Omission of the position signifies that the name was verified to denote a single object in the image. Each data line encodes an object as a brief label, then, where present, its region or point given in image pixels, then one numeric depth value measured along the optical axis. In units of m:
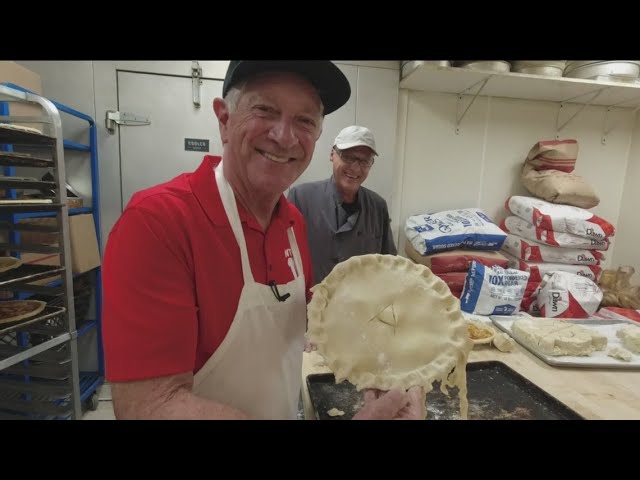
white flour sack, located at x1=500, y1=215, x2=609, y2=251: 2.55
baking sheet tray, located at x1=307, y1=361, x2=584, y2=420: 1.21
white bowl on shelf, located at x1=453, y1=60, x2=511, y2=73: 2.29
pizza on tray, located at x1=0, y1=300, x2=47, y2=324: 1.71
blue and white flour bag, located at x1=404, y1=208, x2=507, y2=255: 2.51
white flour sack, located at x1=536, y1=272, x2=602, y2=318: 2.33
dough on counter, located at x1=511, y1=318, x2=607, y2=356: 1.61
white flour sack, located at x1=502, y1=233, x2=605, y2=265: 2.61
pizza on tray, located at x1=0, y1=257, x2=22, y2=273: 1.73
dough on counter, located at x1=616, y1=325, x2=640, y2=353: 1.70
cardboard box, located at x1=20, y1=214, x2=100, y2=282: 2.20
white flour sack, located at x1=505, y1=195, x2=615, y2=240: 2.54
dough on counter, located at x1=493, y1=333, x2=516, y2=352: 1.66
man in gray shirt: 2.18
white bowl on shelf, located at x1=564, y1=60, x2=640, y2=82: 2.42
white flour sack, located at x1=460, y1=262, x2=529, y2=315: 2.14
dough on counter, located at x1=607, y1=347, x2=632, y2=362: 1.60
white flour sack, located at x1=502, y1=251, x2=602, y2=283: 2.58
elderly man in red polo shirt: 0.72
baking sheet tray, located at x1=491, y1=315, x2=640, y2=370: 1.56
